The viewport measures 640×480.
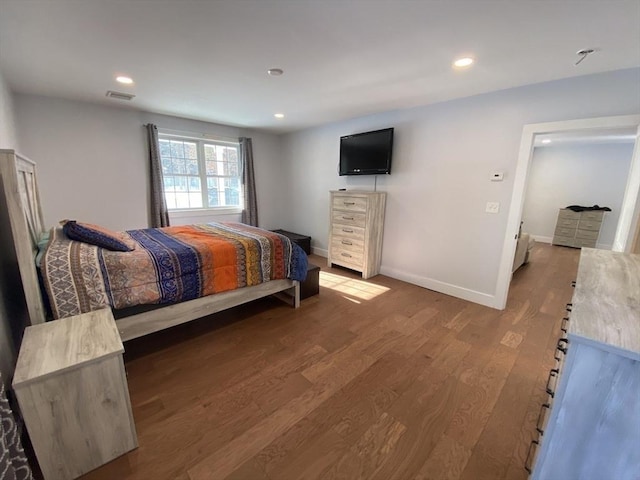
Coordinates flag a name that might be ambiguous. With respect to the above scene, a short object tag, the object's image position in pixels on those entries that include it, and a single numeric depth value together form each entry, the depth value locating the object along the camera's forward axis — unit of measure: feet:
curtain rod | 13.74
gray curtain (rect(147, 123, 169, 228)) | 13.01
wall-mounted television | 12.19
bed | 4.50
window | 14.46
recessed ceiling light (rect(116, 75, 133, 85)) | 8.59
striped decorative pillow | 6.40
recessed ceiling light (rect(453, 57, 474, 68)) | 6.93
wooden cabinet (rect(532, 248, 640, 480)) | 2.63
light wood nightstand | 3.70
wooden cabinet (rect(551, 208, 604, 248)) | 19.18
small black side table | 16.63
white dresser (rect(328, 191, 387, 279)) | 12.46
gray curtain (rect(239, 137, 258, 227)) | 16.47
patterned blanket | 5.41
